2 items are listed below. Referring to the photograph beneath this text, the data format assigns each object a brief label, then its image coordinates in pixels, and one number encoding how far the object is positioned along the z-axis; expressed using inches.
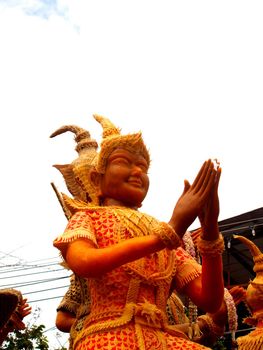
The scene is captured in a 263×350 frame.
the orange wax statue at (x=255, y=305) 167.8
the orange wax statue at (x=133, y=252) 118.4
